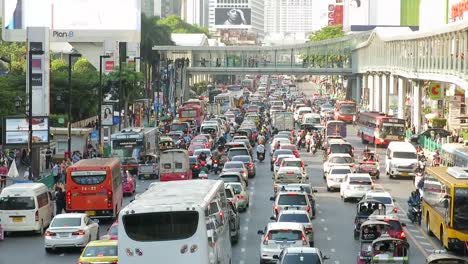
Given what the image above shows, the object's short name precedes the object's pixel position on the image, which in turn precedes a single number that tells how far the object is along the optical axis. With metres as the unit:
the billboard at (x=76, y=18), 115.94
